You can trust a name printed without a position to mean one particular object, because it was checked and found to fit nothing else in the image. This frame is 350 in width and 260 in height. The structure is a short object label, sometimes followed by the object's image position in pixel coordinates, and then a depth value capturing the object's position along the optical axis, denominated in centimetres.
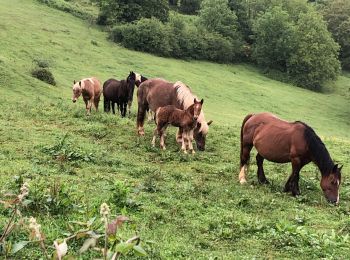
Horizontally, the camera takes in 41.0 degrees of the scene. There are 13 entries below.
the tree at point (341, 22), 7638
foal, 1497
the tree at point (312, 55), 6009
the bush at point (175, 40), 5129
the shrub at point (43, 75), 2902
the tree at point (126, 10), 5675
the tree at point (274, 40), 6372
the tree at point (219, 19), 6594
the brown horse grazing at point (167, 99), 1596
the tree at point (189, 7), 8588
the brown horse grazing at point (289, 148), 1082
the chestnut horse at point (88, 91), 2148
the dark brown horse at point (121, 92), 2206
